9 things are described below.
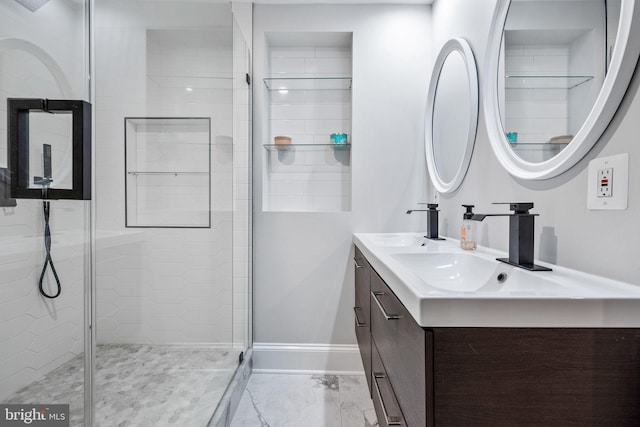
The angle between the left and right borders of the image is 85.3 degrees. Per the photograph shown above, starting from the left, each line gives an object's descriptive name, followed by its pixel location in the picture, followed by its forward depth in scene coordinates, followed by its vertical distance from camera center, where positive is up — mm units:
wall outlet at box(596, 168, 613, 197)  871 +70
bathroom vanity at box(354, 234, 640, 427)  664 -289
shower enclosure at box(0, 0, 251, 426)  682 -49
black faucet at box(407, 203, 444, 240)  1990 -76
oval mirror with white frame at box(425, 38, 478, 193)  1694 +524
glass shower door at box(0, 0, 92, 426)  648 -73
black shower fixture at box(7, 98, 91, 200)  656 +113
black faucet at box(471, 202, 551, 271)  1082 -83
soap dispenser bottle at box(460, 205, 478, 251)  1498 -118
